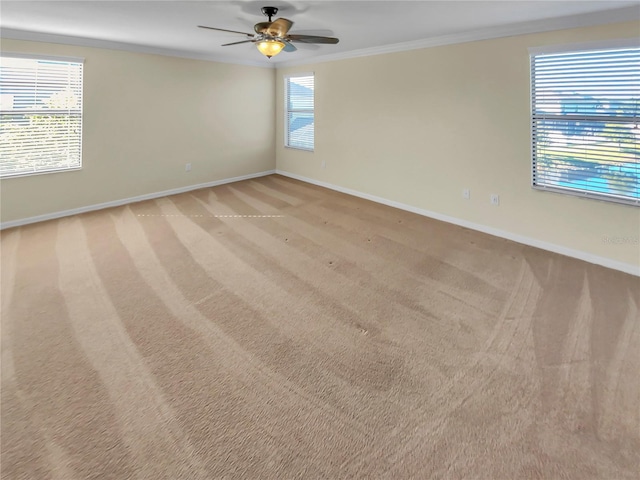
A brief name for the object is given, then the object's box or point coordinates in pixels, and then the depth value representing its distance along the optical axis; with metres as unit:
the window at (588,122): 3.10
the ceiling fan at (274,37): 3.05
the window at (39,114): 4.11
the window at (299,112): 6.46
